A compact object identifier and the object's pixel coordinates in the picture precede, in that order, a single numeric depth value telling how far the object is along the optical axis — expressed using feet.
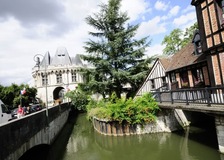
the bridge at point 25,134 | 19.92
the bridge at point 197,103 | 27.43
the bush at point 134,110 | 44.68
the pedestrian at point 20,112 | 49.96
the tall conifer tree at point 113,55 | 61.46
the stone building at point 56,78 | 153.89
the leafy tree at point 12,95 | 105.29
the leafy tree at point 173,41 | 100.59
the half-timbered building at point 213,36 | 32.63
